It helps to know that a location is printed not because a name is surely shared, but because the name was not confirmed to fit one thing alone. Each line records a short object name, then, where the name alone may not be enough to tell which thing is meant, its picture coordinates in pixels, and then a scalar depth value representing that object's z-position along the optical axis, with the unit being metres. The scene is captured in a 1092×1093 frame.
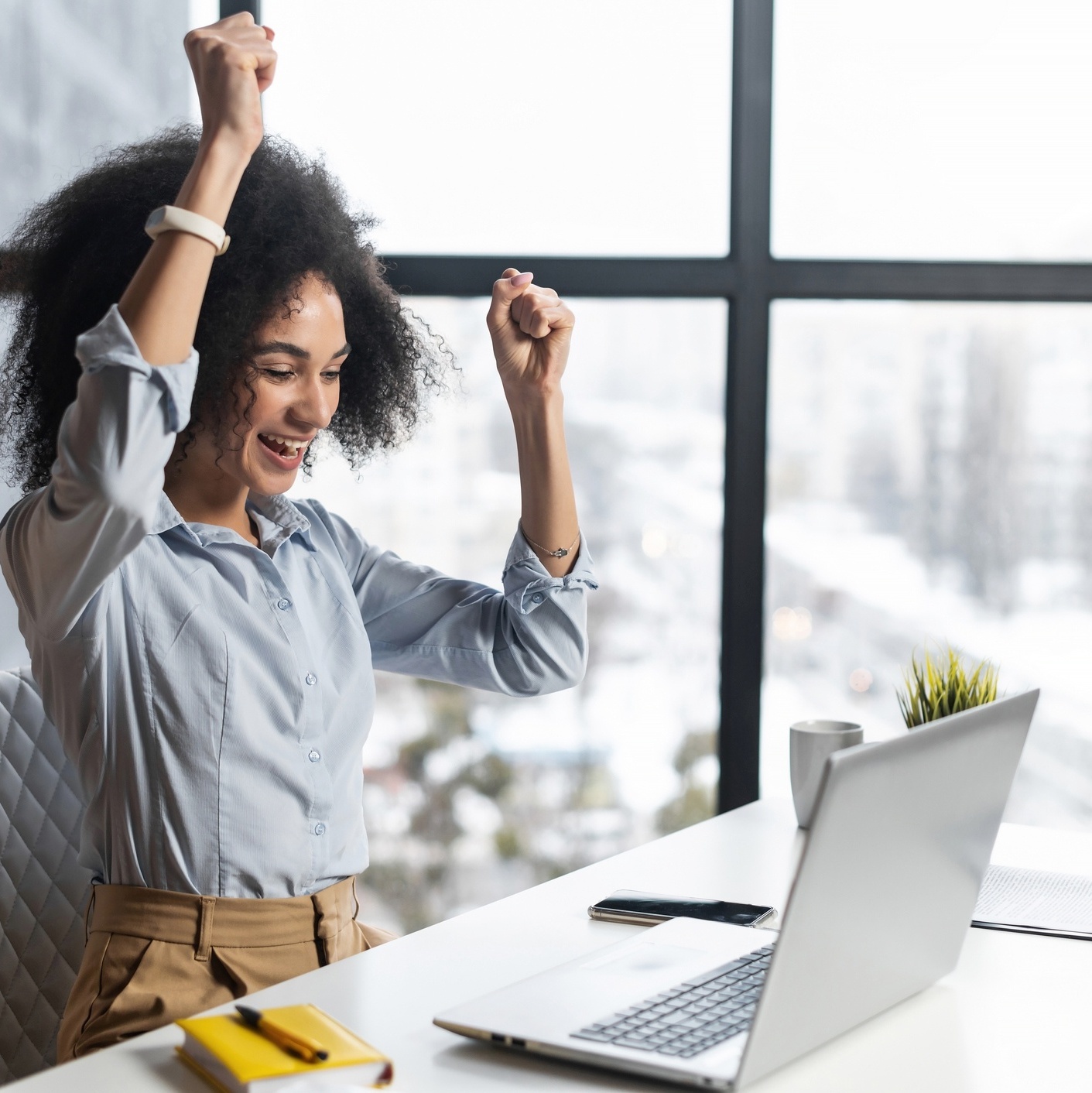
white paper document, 1.25
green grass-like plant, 1.55
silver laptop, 0.81
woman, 1.08
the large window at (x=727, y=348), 2.25
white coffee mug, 1.58
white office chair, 1.47
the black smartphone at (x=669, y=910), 1.21
